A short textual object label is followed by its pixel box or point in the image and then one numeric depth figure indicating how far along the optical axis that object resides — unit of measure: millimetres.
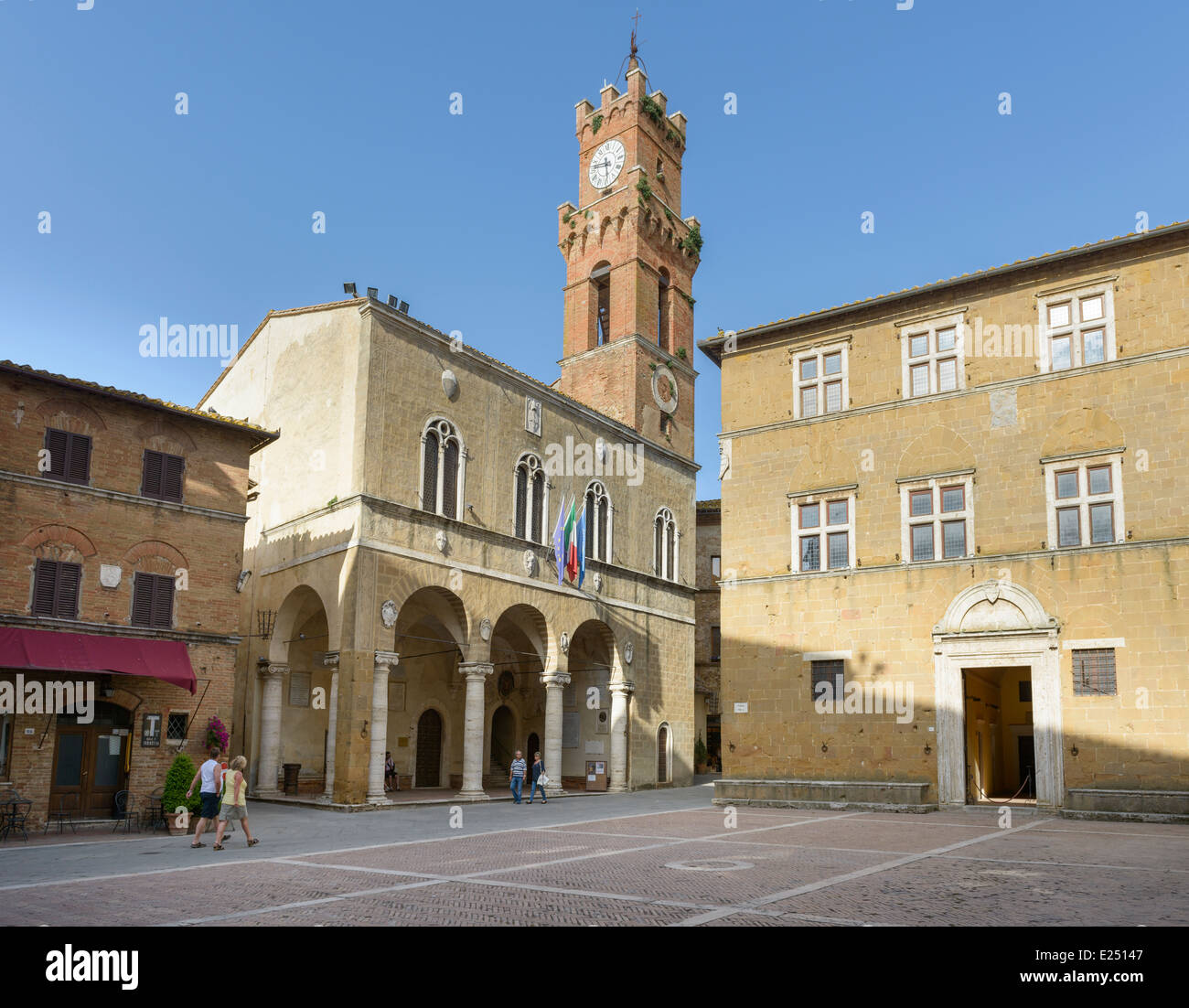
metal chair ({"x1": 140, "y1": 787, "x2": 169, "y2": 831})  21392
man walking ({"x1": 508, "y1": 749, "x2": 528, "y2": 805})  30188
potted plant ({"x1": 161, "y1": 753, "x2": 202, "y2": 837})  20688
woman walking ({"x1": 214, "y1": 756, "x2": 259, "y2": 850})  17688
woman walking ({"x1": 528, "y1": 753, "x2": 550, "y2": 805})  30833
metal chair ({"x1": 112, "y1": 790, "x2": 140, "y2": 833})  21656
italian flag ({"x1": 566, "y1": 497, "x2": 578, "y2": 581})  32281
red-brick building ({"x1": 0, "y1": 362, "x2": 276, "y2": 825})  20734
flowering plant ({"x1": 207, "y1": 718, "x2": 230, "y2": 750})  23062
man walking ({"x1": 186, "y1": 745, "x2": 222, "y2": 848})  18109
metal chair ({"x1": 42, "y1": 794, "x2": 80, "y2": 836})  20844
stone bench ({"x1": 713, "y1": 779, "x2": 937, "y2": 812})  23172
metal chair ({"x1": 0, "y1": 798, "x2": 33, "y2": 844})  19422
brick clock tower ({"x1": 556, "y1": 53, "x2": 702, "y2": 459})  44188
